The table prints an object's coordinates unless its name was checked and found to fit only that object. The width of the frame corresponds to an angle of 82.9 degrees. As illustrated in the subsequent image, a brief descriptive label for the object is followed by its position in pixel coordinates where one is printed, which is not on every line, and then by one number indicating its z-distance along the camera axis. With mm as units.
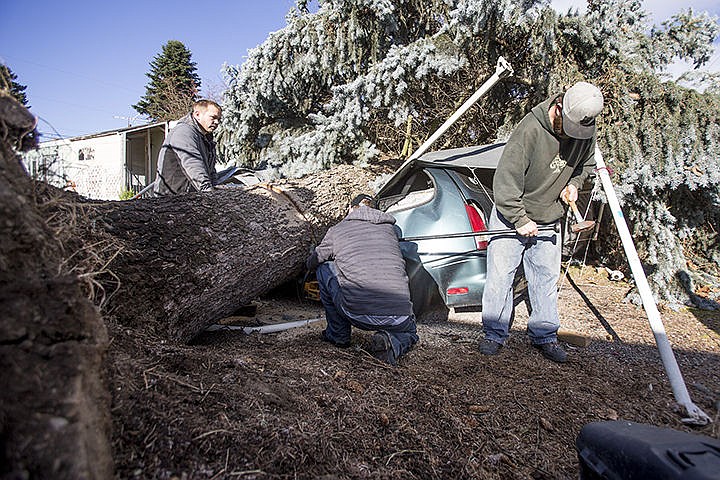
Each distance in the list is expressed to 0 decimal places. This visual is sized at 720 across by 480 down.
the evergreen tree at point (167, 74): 28906
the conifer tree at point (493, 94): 4219
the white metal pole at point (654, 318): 2322
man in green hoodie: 2980
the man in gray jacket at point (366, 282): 3076
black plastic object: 924
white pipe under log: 3322
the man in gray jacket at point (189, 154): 3883
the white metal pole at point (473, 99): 4254
